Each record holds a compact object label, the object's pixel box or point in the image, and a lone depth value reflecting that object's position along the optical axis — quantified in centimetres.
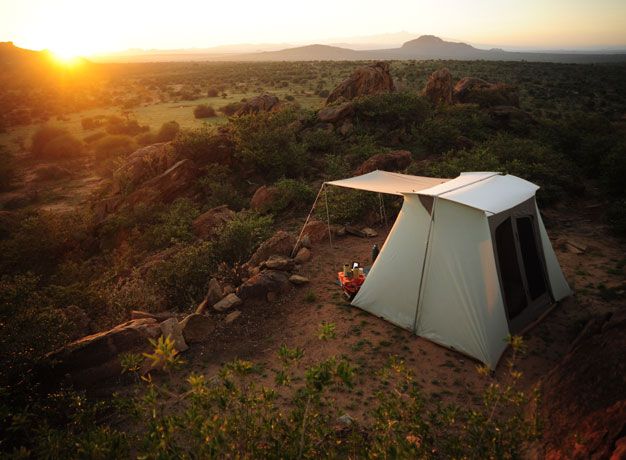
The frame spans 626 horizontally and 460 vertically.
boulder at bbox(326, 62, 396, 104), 2452
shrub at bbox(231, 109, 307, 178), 1667
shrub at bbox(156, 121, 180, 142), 2575
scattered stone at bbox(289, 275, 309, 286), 856
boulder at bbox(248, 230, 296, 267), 952
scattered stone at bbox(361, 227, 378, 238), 1095
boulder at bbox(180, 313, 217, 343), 689
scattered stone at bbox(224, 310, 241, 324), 740
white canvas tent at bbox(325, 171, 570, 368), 599
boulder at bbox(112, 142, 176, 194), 1608
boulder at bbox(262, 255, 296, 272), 885
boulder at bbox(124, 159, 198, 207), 1530
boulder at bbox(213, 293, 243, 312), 767
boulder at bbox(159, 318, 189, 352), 663
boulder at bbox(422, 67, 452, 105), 2489
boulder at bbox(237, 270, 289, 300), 800
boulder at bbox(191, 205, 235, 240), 1227
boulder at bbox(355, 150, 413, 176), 1455
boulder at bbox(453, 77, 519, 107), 2539
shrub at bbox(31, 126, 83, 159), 2475
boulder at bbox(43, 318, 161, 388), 587
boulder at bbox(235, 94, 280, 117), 2308
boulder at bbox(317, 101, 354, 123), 2056
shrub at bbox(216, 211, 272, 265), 1002
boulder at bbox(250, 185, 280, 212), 1377
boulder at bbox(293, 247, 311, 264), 955
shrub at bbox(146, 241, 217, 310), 868
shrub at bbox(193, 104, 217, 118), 3067
